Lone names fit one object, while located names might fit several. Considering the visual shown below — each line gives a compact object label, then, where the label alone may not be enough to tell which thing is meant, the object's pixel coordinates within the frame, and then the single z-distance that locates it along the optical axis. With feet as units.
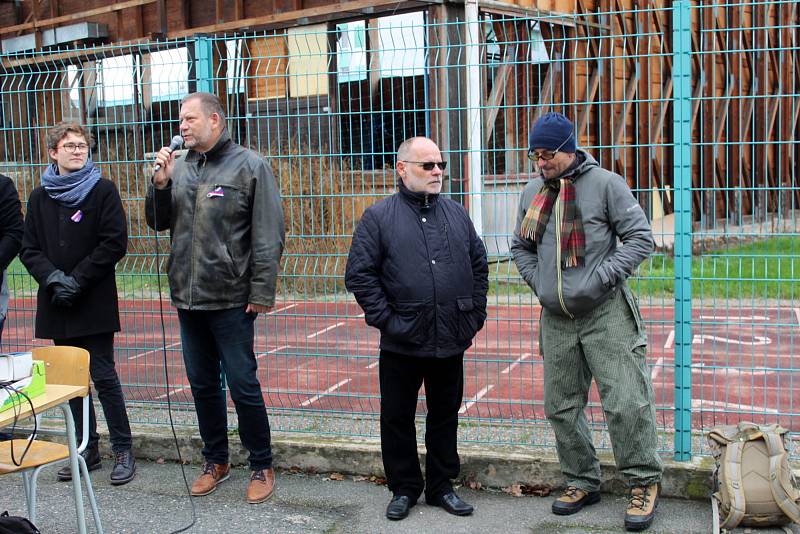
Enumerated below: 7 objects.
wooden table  12.03
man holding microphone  16.01
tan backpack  14.14
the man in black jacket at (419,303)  14.85
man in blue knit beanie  14.40
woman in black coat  17.37
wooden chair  13.61
